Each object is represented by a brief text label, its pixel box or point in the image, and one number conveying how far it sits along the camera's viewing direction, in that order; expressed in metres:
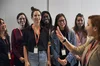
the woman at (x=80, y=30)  3.86
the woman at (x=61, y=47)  3.44
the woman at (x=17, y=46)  3.63
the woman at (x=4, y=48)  3.49
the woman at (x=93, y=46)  2.14
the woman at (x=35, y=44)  3.21
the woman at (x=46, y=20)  3.89
